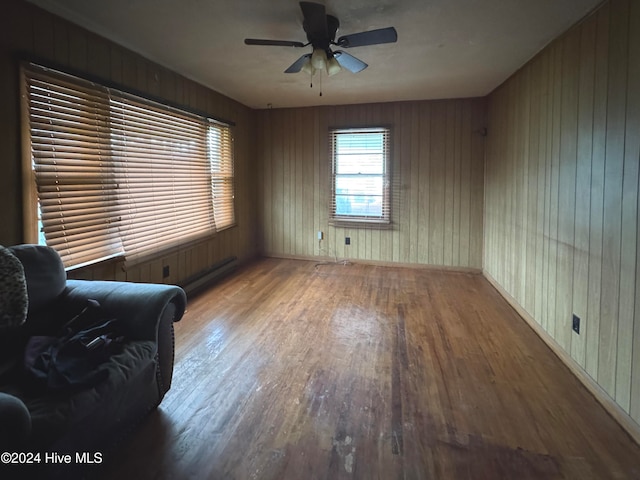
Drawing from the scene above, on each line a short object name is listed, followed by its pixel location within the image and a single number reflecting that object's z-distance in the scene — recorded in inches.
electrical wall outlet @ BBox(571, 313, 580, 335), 93.0
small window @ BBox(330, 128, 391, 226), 205.3
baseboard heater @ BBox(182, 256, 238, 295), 157.4
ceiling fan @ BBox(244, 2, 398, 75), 89.0
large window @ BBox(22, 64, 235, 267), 93.5
